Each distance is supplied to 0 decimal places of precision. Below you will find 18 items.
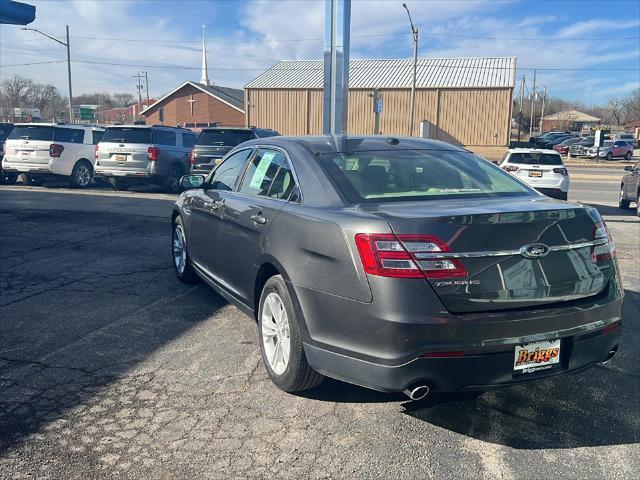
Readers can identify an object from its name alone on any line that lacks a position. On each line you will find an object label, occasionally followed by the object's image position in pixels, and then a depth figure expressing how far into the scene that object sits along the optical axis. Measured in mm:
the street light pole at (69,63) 43469
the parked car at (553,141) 51812
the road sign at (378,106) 23859
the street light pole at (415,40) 31134
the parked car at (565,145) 46409
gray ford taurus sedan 2932
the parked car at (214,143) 14867
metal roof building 48188
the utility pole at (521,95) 70188
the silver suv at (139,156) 15586
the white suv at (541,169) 14211
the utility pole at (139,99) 86638
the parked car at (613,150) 43312
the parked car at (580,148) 44500
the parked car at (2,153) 17891
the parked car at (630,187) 13727
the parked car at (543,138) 56094
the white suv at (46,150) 16188
